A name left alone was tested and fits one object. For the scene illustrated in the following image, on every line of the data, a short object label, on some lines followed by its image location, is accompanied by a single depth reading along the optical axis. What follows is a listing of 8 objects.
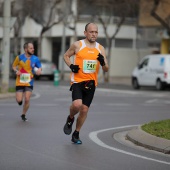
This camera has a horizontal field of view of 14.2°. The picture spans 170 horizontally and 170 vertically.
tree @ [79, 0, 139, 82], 44.20
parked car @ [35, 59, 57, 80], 46.64
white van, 33.47
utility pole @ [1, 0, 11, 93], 26.81
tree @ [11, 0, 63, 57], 53.84
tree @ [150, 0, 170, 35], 38.06
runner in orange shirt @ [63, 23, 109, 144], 11.58
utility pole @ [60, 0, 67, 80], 49.02
